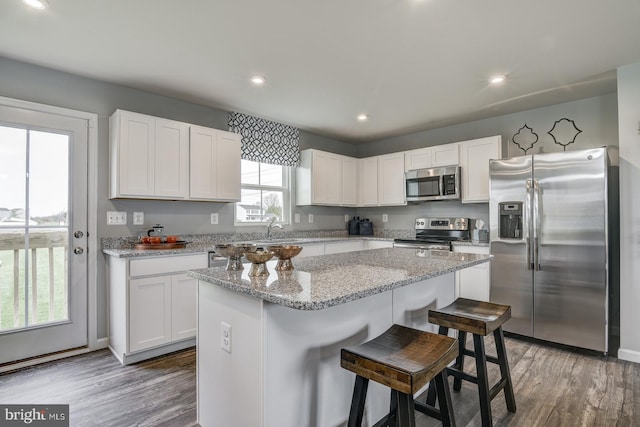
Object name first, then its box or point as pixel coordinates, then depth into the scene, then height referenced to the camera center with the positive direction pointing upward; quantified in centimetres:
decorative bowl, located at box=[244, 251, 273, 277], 146 -19
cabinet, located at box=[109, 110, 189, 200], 282 +56
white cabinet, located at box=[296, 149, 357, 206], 448 +55
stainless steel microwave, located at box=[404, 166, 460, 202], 400 +43
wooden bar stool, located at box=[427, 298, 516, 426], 174 -65
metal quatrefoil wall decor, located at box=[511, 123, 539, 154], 374 +91
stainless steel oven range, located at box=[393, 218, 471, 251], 401 -21
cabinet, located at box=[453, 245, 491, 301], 341 -68
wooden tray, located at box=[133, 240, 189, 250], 281 -23
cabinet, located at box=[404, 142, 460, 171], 405 +79
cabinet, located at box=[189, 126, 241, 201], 326 +56
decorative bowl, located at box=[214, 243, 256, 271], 160 -16
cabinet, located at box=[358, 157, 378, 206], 491 +55
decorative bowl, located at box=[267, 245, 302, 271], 161 -17
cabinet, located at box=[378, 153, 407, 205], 459 +55
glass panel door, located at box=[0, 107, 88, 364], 253 -11
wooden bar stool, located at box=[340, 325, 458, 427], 118 -56
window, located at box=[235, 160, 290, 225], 411 +32
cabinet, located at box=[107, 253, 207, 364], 258 -72
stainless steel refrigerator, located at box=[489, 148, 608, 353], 275 -25
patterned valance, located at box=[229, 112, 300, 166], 391 +100
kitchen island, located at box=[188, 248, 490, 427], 131 -54
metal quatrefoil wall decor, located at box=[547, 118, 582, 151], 349 +92
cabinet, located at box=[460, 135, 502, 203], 374 +62
